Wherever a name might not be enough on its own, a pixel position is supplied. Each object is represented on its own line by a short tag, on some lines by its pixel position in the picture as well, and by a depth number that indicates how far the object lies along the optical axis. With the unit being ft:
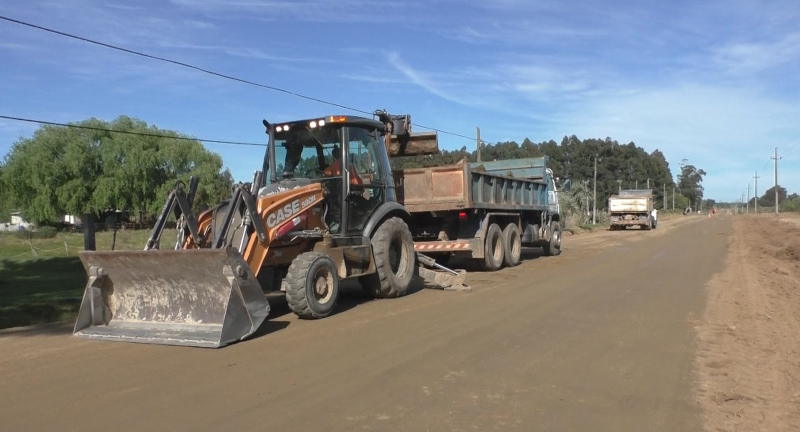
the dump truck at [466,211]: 44.14
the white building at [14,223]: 196.95
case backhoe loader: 23.13
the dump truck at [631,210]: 144.05
